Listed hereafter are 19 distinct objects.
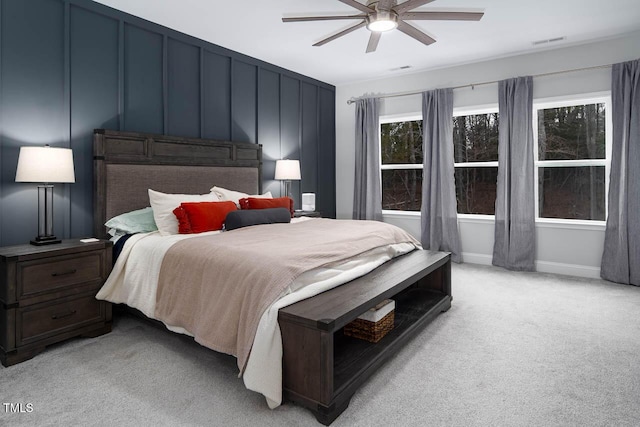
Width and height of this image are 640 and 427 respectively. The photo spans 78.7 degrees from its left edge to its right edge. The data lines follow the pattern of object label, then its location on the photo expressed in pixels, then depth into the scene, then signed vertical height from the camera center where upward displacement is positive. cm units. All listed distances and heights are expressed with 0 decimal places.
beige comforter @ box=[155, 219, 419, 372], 204 -39
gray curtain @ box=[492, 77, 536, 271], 466 +41
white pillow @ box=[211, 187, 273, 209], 405 +13
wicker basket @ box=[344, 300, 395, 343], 238 -75
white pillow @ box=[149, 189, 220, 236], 324 -1
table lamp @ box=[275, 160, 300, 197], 507 +49
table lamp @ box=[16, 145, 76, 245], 270 +26
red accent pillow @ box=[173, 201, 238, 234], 323 -8
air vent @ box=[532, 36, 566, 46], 424 +185
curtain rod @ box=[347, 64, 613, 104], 430 +160
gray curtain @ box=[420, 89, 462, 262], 523 +49
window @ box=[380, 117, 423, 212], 581 +68
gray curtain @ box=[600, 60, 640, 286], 402 +30
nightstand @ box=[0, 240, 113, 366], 241 -58
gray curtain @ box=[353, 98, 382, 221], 589 +77
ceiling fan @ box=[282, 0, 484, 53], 277 +144
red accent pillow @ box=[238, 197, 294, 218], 397 +5
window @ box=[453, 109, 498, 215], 519 +65
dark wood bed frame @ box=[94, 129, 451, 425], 184 -49
